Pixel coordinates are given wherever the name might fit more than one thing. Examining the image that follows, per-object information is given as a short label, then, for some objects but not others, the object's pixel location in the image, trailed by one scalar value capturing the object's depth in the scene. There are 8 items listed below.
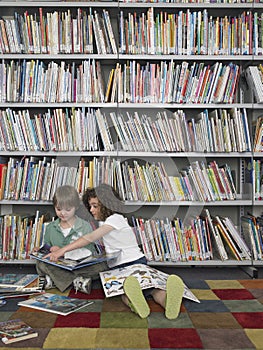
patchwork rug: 1.48
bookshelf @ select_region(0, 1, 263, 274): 2.91
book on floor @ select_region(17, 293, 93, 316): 1.85
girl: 1.78
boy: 2.42
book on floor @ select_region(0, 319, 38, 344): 1.52
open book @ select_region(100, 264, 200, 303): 1.97
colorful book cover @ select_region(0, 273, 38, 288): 2.23
